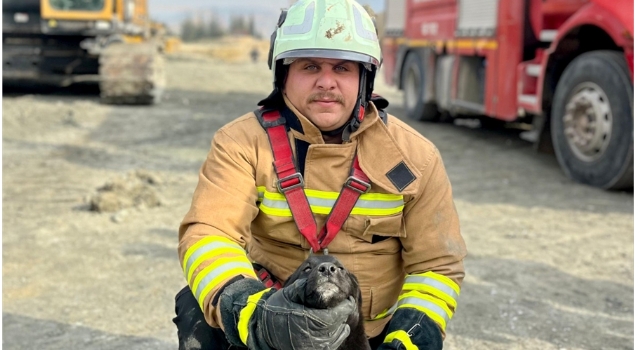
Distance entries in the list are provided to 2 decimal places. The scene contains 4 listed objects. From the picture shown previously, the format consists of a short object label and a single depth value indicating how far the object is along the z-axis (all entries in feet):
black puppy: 6.40
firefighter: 8.18
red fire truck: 21.75
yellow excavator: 41.52
